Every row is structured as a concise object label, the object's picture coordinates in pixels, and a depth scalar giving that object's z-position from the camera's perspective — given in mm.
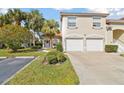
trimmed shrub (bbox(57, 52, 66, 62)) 5847
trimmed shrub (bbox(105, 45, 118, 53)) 9804
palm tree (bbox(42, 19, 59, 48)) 15385
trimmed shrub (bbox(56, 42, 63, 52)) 9916
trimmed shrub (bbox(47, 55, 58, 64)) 5752
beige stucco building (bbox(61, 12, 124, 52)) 10225
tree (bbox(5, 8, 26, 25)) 12492
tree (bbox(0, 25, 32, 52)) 10874
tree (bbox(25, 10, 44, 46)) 13553
